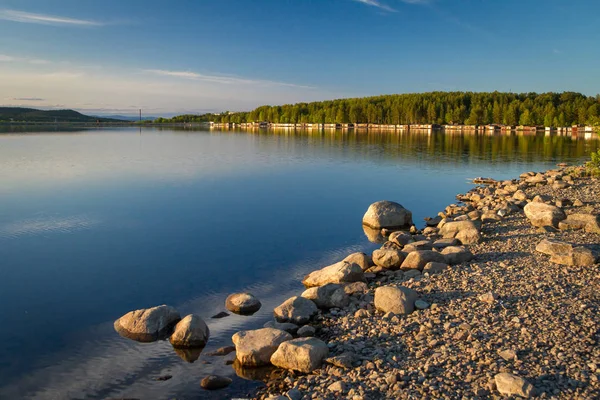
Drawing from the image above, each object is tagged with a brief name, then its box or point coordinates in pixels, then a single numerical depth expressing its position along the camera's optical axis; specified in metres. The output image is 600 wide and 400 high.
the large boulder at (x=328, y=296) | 10.88
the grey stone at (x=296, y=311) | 10.33
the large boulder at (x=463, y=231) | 15.11
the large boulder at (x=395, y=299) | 9.80
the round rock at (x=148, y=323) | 10.06
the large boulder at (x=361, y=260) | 13.49
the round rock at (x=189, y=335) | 9.61
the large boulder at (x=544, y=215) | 15.99
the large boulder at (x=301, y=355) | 8.04
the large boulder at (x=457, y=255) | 12.90
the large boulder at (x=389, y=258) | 13.28
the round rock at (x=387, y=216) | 20.11
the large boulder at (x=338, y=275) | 12.23
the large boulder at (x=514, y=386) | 6.37
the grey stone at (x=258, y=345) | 8.67
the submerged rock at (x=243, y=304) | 11.34
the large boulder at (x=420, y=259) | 12.79
